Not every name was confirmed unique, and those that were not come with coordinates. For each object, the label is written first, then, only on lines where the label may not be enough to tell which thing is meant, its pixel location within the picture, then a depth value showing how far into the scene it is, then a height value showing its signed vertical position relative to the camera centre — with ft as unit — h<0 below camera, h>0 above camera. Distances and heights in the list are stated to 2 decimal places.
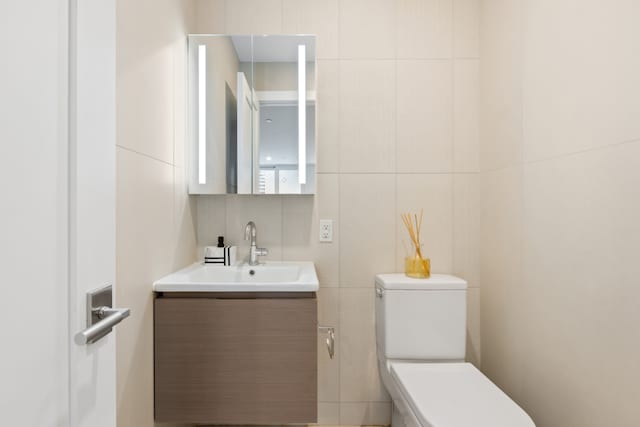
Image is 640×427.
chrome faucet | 5.30 -0.49
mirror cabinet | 5.24 +1.57
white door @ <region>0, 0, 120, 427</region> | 1.22 +0.05
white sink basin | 3.98 -0.81
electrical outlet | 5.61 -0.24
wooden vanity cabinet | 3.98 -1.68
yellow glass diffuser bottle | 5.20 -0.64
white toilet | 4.26 -1.72
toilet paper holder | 4.92 -1.82
